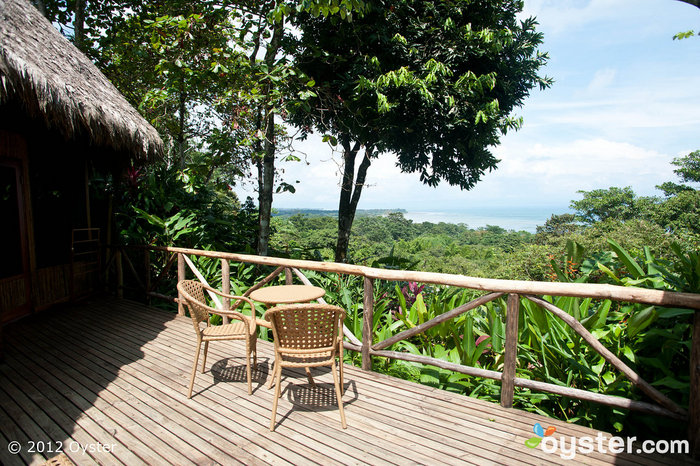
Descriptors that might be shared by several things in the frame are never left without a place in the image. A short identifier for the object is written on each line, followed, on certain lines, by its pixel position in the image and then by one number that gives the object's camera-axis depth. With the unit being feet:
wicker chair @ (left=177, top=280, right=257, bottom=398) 8.32
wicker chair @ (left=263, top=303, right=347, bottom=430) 7.05
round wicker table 8.91
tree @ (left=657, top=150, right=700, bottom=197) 67.10
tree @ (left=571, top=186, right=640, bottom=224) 66.33
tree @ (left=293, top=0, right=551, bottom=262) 21.80
